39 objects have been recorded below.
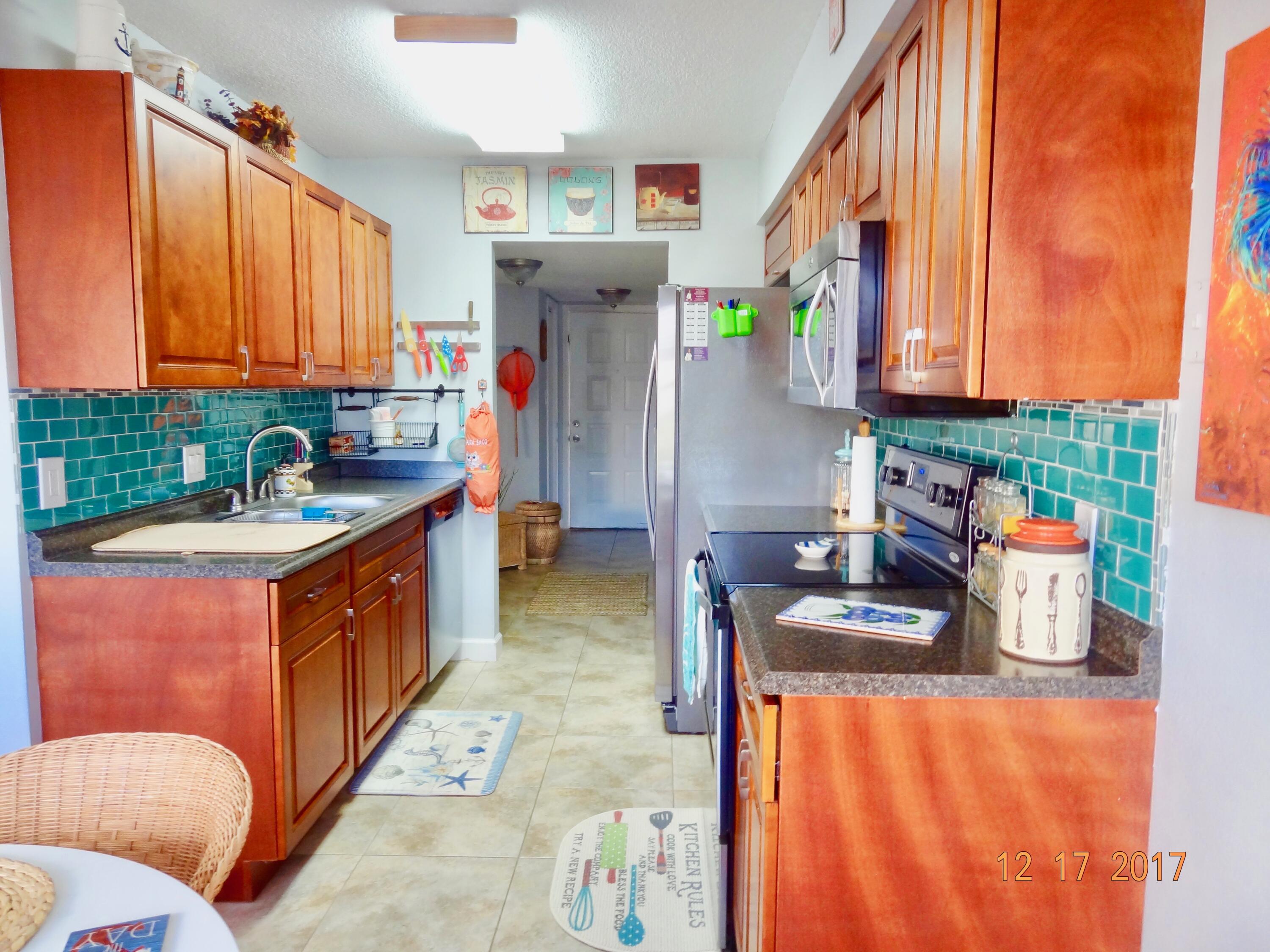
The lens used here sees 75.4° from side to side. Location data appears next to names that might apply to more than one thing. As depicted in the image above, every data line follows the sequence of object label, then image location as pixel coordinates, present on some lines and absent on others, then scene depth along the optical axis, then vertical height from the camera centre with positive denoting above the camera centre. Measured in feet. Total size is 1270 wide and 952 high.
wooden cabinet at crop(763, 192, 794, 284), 10.21 +2.09
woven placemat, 2.62 -1.70
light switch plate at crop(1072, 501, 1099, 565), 4.72 -0.68
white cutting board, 6.83 -1.25
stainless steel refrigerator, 9.87 -0.30
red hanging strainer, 20.65 +0.57
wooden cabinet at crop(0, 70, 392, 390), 6.22 +1.28
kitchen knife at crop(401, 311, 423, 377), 12.19 +0.88
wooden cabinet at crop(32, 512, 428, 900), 6.48 -2.18
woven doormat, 15.52 -3.92
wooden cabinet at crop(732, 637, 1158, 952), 4.19 -2.15
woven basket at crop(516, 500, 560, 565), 18.94 -3.08
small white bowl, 6.81 -1.24
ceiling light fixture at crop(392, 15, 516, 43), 7.63 +3.43
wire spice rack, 5.32 -0.91
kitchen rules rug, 6.40 -4.11
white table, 2.71 -1.78
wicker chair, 3.85 -1.90
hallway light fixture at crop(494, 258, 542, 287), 14.99 +2.47
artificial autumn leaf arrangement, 8.38 +2.79
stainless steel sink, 9.97 -1.29
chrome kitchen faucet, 9.07 -0.48
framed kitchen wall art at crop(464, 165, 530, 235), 12.10 +3.00
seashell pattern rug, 8.66 -4.08
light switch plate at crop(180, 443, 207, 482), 8.56 -0.71
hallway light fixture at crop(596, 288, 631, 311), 19.77 +2.56
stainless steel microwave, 5.95 +0.56
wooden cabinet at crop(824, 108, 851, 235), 7.16 +2.11
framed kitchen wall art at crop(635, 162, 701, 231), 12.14 +3.03
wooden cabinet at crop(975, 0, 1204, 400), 3.99 +1.03
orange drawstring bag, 11.85 -0.88
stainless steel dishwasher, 10.98 -2.56
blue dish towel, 8.00 -2.36
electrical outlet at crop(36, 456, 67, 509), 6.63 -0.72
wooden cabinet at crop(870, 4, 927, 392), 5.16 +1.34
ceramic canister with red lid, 4.24 -0.98
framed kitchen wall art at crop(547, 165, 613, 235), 12.15 +2.96
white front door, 22.75 -0.02
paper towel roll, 8.02 -0.77
